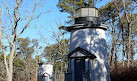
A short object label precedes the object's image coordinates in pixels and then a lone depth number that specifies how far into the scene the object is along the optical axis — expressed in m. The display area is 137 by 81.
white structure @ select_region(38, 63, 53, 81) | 29.64
